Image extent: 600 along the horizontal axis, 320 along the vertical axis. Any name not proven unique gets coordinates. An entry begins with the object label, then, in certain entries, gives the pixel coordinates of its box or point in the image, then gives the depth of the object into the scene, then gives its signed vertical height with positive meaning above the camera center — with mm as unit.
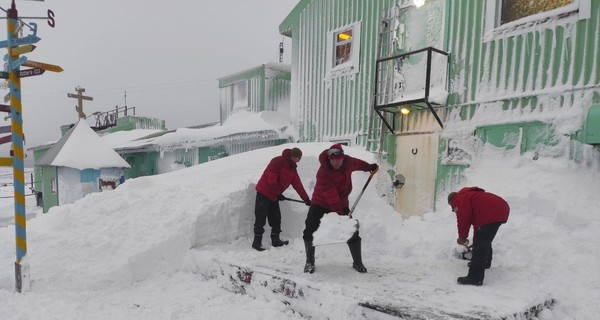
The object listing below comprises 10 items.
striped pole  4070 -128
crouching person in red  3586 -873
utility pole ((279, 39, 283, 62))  19766 +4640
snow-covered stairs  2803 -1535
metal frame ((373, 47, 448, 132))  6555 +1143
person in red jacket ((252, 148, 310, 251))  5168 -787
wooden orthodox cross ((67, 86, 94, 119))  12823 +1129
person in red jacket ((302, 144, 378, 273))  3982 -695
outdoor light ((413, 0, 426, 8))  7000 +2695
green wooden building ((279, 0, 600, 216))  5023 +1008
